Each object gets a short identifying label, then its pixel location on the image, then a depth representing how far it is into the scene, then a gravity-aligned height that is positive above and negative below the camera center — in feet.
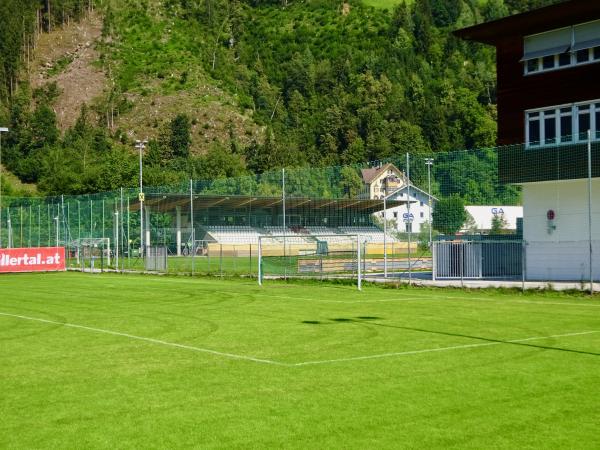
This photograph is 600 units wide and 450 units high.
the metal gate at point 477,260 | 107.86 -3.31
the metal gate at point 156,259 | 149.89 -3.91
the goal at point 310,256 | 122.93 -3.03
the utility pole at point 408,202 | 112.68 +4.14
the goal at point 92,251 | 170.81 -2.77
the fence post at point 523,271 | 93.61 -4.07
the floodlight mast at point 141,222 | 158.39 +2.57
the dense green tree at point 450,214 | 111.45 +2.47
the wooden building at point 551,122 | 108.68 +14.61
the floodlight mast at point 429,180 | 112.16 +6.80
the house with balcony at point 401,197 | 113.19 +4.88
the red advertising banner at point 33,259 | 155.53 -3.97
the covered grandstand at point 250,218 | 123.13 +2.63
